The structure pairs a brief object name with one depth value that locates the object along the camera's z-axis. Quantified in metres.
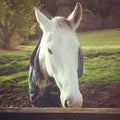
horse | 2.65
